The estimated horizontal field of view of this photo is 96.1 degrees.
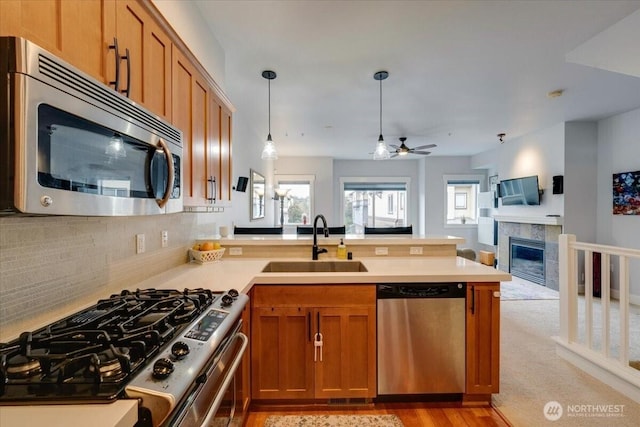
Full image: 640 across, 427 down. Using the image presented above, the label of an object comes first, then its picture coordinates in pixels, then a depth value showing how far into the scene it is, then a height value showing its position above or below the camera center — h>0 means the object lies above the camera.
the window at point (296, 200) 7.41 +0.34
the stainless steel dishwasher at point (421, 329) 1.86 -0.75
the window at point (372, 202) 7.88 +0.31
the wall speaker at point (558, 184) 4.57 +0.47
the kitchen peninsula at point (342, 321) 1.85 -0.70
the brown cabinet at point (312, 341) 1.85 -0.83
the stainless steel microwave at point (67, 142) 0.61 +0.19
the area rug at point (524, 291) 4.35 -1.26
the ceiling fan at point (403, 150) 5.09 +1.13
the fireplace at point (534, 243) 4.73 -0.54
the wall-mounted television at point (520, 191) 5.05 +0.41
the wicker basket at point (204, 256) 2.23 -0.34
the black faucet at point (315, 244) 2.38 -0.27
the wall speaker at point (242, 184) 4.11 +0.42
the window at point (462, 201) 7.53 +0.32
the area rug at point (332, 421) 1.79 -1.31
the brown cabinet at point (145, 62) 0.81 +0.58
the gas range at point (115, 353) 0.68 -0.40
